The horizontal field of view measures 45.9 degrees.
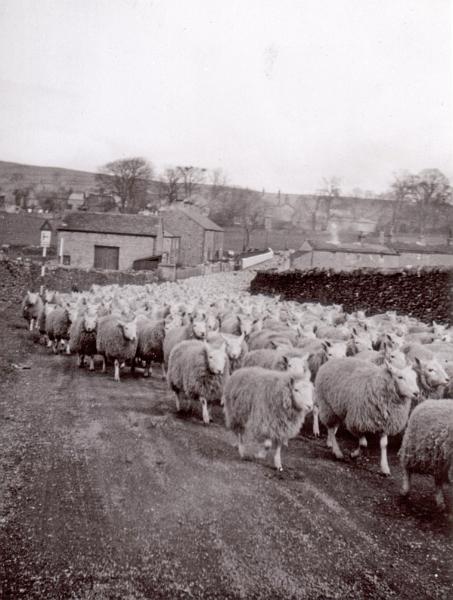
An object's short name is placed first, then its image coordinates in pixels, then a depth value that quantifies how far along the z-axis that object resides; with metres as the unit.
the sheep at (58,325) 15.32
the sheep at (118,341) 12.50
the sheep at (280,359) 7.64
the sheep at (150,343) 13.16
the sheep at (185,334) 11.77
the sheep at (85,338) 13.30
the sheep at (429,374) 7.68
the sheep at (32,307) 18.94
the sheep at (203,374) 8.89
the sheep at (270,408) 6.96
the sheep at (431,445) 5.66
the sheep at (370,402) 7.16
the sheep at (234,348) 9.71
